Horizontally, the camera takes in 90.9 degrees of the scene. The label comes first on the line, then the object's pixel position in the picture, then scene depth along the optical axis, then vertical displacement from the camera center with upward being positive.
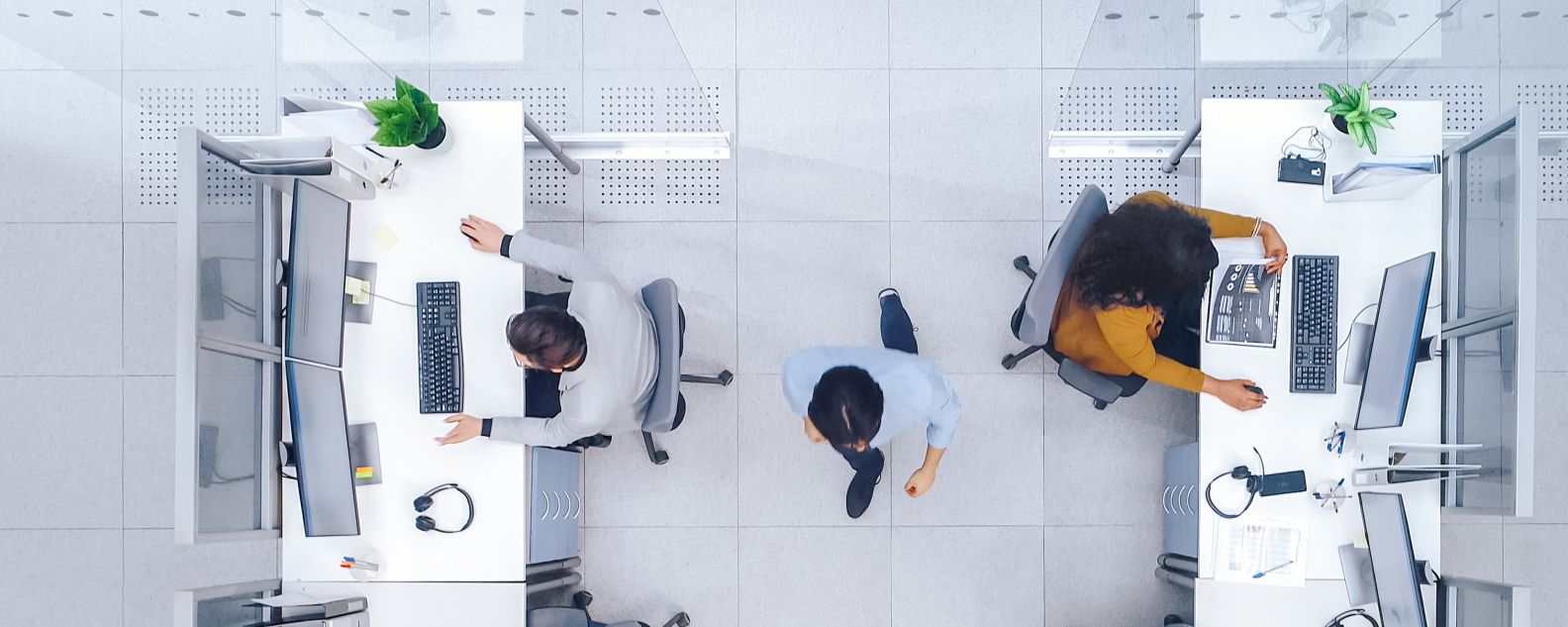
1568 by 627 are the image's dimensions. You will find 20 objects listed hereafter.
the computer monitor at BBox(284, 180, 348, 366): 2.31 +0.10
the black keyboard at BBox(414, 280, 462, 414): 2.44 -0.13
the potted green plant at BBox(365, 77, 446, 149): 2.30 +0.58
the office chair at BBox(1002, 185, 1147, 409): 2.15 +0.12
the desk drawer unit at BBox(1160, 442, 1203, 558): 2.56 -0.66
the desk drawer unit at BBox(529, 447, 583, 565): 2.51 -0.67
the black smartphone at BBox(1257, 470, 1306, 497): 2.33 -0.51
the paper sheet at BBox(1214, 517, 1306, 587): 2.35 -0.72
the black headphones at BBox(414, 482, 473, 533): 2.37 -0.65
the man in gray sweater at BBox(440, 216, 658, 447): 2.08 -0.11
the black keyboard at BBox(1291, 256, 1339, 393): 2.37 -0.04
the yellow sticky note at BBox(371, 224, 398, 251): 2.47 +0.23
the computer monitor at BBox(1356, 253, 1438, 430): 2.18 -0.09
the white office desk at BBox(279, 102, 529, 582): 2.41 -0.20
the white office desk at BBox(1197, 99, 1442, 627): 2.35 -0.03
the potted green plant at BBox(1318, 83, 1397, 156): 2.32 +0.61
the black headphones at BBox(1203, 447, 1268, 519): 2.33 -0.50
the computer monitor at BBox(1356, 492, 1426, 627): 2.09 -0.67
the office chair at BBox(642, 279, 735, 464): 2.37 -0.14
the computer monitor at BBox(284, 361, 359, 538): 2.32 -0.44
